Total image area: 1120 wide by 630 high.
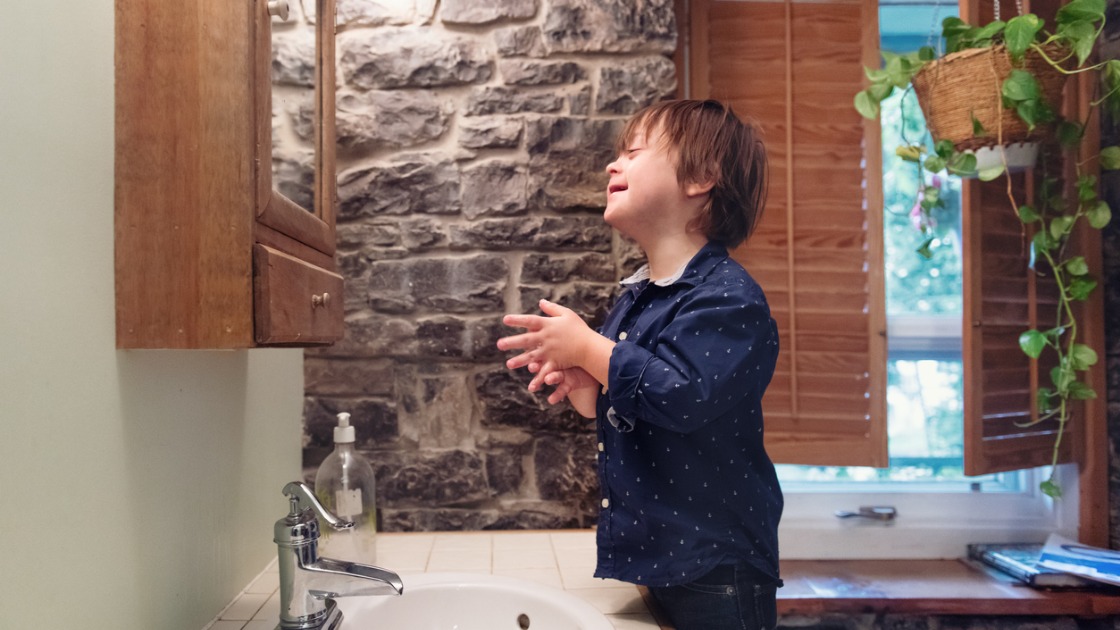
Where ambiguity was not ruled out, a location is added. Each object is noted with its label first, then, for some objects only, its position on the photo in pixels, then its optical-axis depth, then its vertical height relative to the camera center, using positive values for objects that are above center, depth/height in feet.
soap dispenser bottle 3.84 -0.97
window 5.34 +0.25
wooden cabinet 2.31 +0.49
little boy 2.99 -0.27
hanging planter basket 4.51 +1.46
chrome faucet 2.72 -0.99
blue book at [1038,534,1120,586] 4.61 -1.73
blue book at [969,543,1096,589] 4.75 -1.83
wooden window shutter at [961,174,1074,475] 5.05 -0.15
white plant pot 4.75 +1.08
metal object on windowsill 5.57 -1.61
